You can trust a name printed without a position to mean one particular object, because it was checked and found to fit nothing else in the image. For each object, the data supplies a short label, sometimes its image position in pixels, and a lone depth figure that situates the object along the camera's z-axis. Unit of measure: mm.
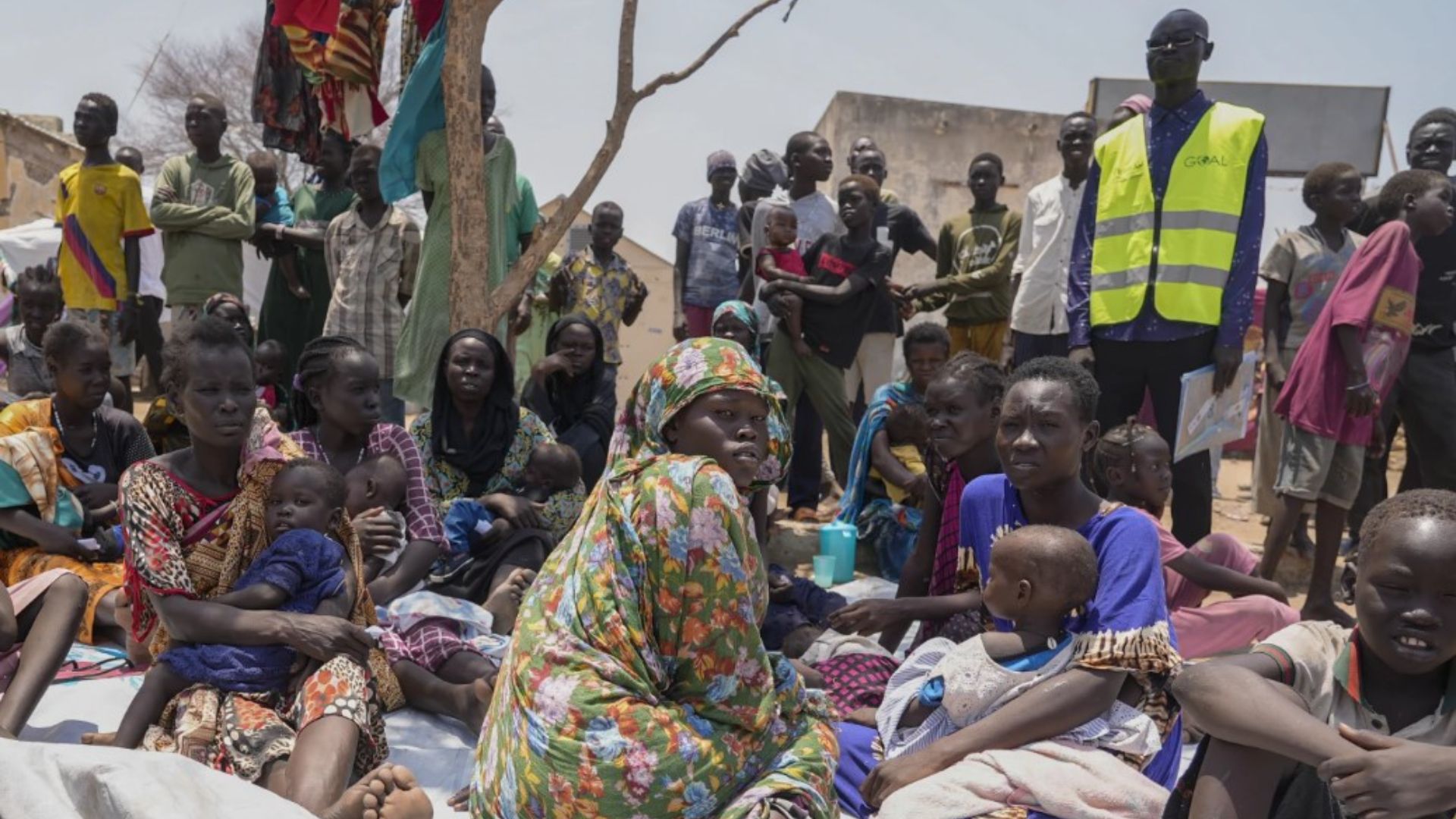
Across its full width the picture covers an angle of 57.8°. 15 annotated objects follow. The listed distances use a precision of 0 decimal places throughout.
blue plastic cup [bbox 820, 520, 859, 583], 5664
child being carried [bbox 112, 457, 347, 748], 3303
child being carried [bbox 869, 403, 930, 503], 5809
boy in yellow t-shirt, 7727
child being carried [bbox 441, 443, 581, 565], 4844
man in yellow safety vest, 4988
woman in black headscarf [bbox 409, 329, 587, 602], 5078
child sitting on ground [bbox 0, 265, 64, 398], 6535
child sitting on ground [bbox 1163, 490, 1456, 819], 2125
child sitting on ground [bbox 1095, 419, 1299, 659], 4344
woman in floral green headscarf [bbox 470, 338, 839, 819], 2465
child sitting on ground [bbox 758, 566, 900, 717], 3744
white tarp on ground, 2396
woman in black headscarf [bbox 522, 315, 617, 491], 5859
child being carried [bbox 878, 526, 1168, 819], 2742
